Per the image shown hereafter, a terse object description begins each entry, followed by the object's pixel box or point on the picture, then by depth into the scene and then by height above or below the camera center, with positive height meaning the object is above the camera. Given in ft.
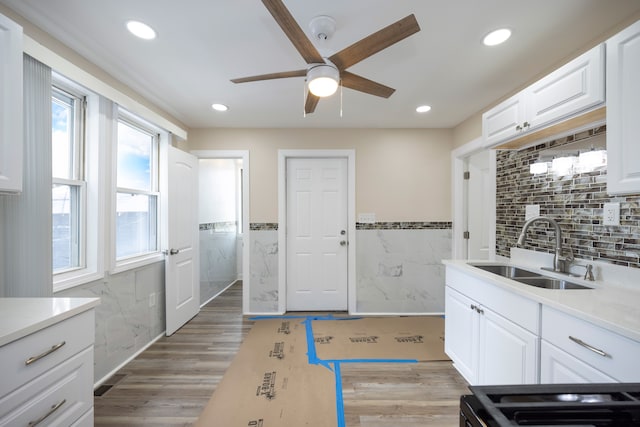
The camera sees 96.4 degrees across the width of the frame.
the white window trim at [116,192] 7.42 +0.52
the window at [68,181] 6.31 +0.68
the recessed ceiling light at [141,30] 5.44 +3.57
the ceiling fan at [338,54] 4.08 +2.69
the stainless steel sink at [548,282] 5.74 -1.47
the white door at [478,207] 10.90 +0.23
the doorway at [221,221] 11.76 -0.46
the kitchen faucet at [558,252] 6.12 -0.84
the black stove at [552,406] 1.80 -1.29
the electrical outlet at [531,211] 7.27 +0.05
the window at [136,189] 8.16 +0.69
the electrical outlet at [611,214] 5.31 -0.01
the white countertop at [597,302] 3.45 -1.32
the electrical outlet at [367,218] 11.81 -0.23
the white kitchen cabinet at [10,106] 4.00 +1.51
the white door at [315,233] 12.18 -0.88
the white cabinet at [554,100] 4.63 +2.19
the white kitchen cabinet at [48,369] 3.18 -1.96
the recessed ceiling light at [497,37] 5.58 +3.55
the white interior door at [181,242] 9.72 -1.10
